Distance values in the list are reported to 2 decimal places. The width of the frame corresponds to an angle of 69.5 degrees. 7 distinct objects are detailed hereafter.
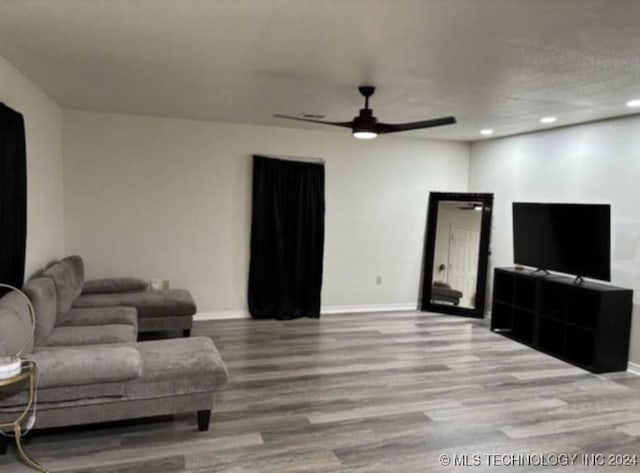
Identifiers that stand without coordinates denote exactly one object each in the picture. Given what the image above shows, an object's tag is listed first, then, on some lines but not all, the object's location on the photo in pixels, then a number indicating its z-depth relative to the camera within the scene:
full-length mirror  6.31
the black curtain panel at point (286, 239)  5.83
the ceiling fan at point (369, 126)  3.59
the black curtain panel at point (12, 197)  3.16
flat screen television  4.40
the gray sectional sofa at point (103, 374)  2.59
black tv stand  4.30
